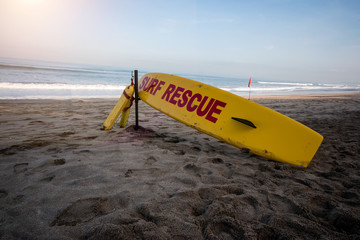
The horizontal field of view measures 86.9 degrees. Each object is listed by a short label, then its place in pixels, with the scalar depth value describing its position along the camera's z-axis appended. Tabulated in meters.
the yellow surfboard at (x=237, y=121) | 2.32
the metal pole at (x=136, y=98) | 3.41
